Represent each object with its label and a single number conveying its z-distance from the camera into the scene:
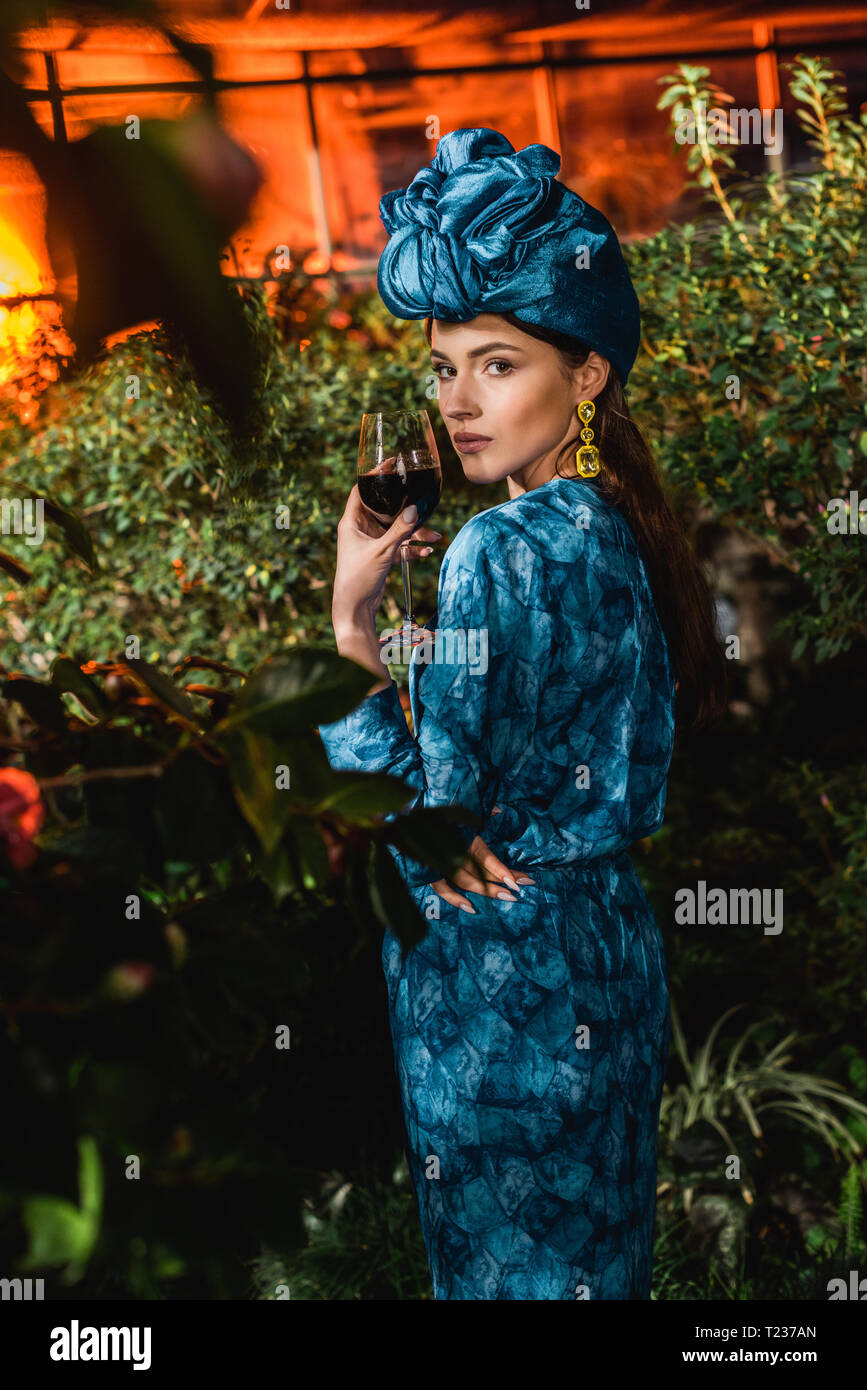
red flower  0.66
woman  1.35
